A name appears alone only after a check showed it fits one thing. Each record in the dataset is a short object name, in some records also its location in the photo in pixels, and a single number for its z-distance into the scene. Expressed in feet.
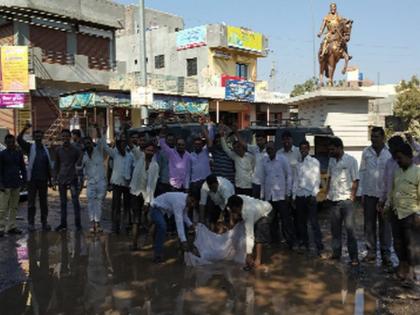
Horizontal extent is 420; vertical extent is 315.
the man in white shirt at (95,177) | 27.91
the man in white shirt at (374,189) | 20.90
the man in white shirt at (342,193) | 20.75
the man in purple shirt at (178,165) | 26.17
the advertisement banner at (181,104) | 78.71
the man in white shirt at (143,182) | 24.06
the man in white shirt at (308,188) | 22.59
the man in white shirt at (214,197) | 21.52
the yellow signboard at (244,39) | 104.52
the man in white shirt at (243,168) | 24.59
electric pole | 50.90
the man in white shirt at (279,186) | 23.40
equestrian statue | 42.60
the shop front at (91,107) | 67.05
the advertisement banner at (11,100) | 66.44
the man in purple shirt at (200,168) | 26.58
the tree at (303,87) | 158.81
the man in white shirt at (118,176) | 27.78
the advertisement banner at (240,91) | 96.43
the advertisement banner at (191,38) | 103.01
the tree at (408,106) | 117.91
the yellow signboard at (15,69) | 67.00
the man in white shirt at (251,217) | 19.45
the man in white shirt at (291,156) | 23.74
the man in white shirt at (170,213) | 20.77
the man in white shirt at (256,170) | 24.35
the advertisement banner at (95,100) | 66.74
